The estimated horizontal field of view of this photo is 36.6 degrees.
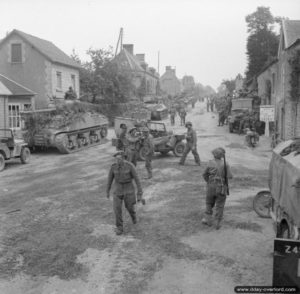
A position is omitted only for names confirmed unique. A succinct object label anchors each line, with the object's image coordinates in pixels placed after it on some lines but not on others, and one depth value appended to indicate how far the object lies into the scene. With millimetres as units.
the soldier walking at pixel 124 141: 16734
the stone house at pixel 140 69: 61062
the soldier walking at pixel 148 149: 14162
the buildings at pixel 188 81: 132025
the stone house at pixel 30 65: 32031
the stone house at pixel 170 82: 98750
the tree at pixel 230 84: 71425
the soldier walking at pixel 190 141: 16250
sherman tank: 21844
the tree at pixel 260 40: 51197
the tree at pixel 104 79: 40562
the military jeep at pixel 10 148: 17953
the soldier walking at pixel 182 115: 38281
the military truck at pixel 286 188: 6016
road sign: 23656
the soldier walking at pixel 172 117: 38656
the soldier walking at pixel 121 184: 8766
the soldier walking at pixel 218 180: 8781
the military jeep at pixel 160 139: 18422
